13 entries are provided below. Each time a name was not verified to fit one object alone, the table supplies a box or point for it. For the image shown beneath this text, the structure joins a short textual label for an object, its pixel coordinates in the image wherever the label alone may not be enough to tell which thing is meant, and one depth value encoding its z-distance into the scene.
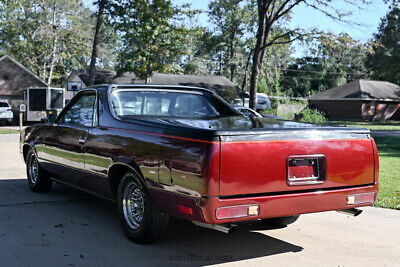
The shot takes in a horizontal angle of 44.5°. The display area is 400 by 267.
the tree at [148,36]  29.84
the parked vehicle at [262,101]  50.53
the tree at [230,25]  64.28
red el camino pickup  4.18
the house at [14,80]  42.34
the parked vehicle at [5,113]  33.04
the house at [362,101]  53.59
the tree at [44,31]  51.81
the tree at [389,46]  48.09
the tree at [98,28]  27.92
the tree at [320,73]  83.56
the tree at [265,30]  23.67
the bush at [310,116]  34.70
